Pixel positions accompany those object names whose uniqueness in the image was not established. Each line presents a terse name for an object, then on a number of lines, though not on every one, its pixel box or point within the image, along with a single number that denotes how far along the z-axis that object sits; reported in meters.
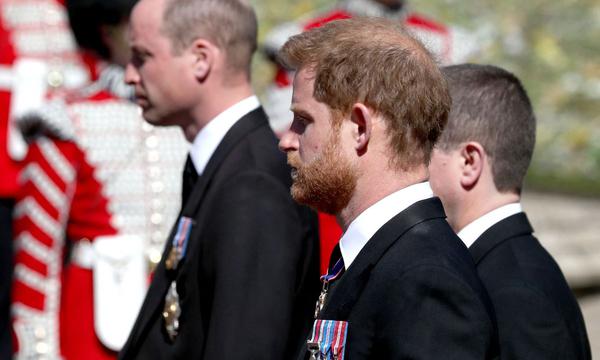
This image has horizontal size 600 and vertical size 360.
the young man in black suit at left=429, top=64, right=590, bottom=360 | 5.98
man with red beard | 4.80
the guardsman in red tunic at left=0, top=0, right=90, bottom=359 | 10.68
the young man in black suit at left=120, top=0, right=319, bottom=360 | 6.39
